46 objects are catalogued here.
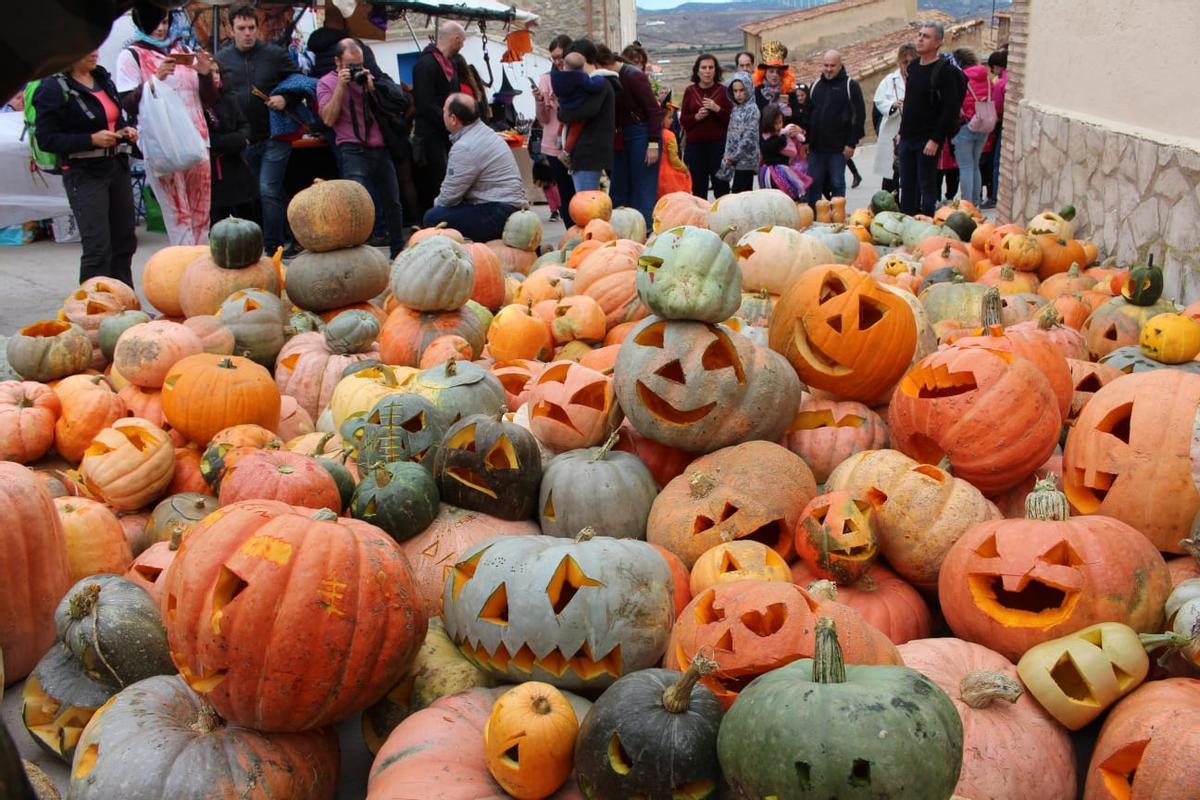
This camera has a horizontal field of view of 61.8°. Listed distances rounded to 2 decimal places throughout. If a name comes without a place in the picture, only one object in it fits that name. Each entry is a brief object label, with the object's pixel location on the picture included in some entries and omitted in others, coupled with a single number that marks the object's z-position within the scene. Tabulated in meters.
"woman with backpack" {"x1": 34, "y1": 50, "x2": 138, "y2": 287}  6.66
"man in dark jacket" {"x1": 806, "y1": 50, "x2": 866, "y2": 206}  11.52
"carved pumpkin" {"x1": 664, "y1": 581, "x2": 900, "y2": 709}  2.37
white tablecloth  11.44
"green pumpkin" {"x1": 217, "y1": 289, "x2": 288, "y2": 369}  5.36
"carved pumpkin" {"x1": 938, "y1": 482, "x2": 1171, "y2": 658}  2.58
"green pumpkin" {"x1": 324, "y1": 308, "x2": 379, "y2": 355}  5.31
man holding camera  9.22
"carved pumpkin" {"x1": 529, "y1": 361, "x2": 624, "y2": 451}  3.65
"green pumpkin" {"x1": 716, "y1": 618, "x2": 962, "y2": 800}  1.83
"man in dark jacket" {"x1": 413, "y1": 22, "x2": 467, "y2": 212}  9.97
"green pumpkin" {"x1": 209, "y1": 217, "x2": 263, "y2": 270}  5.72
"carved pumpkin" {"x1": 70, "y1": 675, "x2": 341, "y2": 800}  2.25
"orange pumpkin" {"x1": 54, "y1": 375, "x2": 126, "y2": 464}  4.29
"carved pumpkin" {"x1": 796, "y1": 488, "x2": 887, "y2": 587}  2.88
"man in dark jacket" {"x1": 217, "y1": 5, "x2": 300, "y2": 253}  9.26
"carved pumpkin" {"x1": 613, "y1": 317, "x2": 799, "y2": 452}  3.33
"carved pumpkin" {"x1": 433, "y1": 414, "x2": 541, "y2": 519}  3.32
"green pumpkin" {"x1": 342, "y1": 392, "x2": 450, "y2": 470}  3.54
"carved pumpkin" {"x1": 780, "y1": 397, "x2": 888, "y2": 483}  3.61
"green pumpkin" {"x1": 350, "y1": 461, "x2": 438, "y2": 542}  3.13
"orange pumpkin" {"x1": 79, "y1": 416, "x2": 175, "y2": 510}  3.83
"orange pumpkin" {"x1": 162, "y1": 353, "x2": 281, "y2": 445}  4.25
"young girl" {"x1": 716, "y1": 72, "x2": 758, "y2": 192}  11.15
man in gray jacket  8.39
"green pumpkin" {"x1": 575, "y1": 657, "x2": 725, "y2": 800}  2.04
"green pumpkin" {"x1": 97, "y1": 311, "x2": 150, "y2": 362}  5.14
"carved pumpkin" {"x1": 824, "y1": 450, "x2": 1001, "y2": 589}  3.02
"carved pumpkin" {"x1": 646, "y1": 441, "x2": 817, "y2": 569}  3.12
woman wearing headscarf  7.79
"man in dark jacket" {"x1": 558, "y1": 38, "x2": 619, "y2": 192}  9.29
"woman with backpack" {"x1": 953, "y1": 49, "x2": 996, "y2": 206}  11.90
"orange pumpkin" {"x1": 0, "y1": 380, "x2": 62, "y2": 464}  4.13
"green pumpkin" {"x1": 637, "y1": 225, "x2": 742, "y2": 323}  3.36
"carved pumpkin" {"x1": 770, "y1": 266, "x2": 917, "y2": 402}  3.60
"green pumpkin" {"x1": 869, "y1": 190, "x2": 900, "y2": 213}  9.10
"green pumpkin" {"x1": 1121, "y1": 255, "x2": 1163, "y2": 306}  4.79
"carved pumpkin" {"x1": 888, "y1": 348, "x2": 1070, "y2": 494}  3.22
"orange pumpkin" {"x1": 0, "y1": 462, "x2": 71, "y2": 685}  3.01
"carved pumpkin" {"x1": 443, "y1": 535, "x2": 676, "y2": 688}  2.56
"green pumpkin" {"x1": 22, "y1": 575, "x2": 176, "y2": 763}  2.73
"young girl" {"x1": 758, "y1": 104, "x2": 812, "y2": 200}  11.51
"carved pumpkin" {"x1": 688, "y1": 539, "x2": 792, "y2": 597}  2.83
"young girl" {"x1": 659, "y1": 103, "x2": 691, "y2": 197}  10.75
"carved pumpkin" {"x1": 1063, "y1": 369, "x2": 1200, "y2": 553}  2.98
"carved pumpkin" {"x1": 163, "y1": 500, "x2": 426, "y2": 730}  2.32
